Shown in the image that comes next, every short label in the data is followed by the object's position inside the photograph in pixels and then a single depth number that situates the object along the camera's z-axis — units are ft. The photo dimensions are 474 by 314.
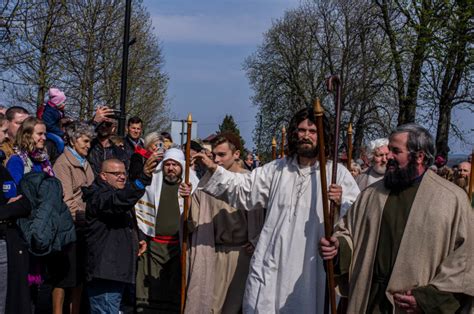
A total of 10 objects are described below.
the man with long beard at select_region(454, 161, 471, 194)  30.78
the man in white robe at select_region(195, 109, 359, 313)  17.67
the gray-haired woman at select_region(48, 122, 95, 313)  23.84
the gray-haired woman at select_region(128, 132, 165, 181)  24.92
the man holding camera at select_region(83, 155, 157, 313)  22.15
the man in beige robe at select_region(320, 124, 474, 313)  14.55
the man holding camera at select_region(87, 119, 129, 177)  30.06
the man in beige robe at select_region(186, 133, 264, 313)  22.09
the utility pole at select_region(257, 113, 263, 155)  140.15
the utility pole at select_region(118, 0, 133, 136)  42.68
